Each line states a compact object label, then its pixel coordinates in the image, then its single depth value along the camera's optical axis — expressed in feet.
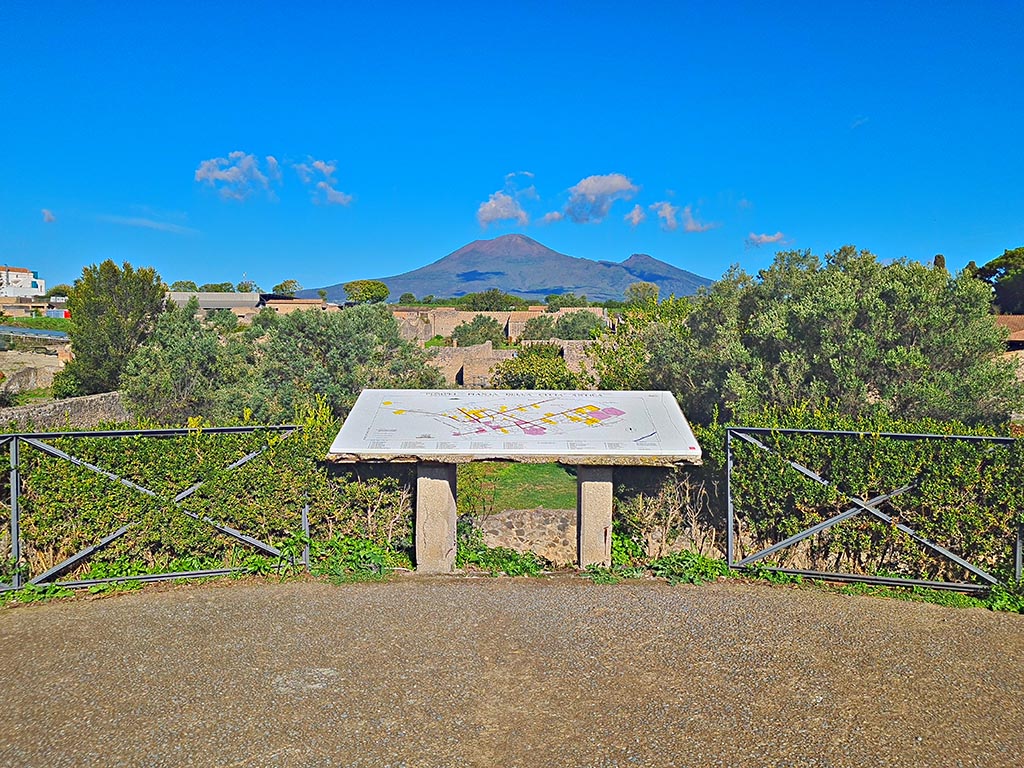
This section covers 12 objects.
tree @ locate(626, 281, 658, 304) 209.08
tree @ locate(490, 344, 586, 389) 65.57
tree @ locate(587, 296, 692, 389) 53.36
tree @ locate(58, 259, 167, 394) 75.36
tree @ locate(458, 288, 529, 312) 240.53
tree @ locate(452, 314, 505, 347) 141.62
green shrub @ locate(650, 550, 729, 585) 22.15
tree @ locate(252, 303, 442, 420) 58.39
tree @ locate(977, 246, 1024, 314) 148.25
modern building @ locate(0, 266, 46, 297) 375.45
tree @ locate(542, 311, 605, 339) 144.15
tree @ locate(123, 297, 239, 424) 59.52
